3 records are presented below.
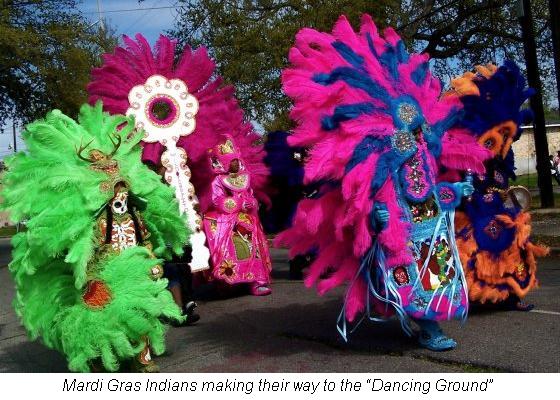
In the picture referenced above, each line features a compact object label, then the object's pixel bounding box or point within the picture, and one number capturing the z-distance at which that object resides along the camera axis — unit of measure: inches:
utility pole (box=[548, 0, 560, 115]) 454.0
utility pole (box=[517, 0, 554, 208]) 553.0
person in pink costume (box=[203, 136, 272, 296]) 335.9
